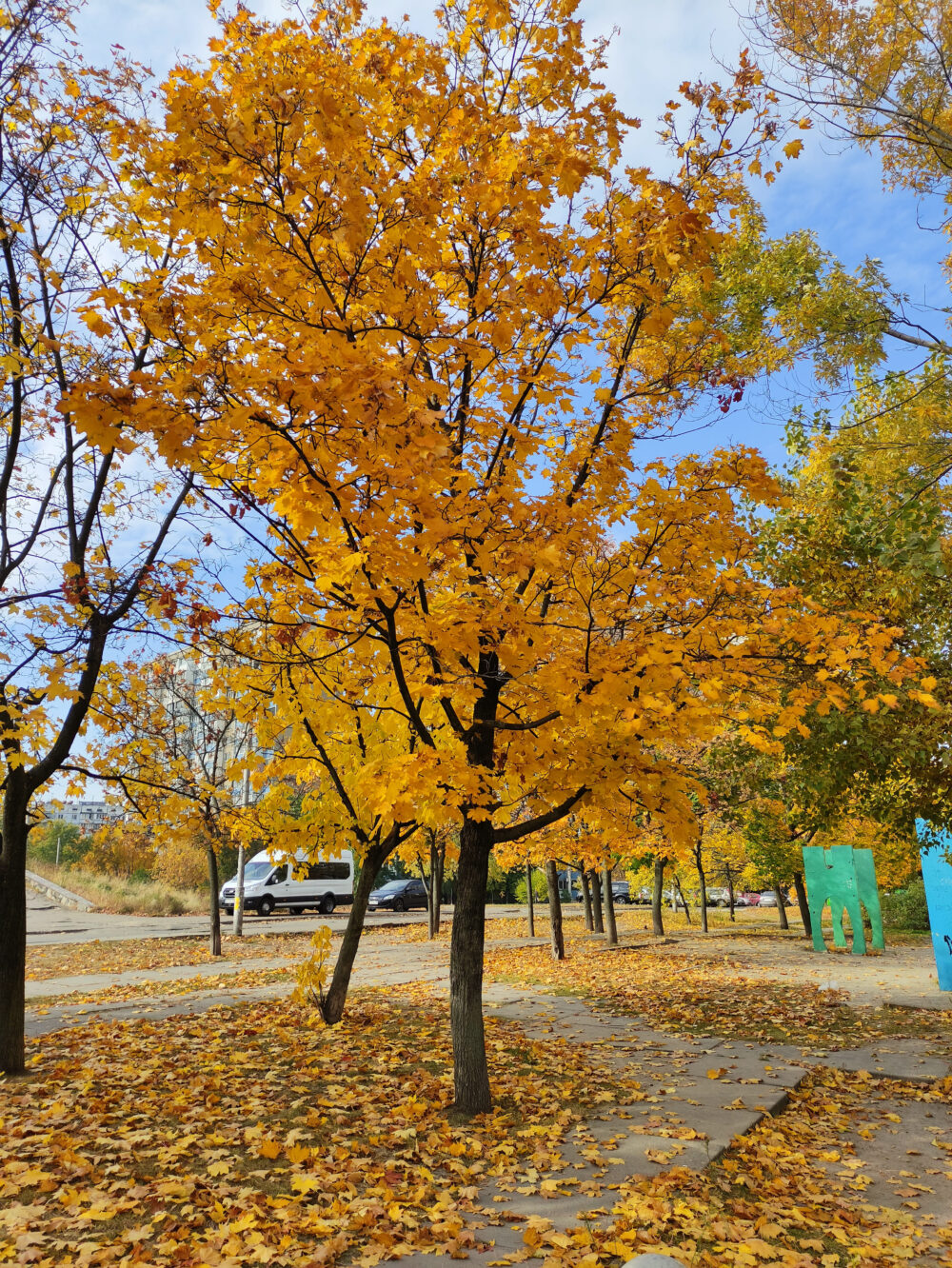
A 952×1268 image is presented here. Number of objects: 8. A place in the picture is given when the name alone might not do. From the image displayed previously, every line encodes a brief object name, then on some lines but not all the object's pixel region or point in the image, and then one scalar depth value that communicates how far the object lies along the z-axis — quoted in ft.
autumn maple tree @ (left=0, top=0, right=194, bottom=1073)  18.86
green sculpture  44.09
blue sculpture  31.22
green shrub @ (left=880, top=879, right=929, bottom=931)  67.10
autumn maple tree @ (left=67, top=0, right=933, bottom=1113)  11.73
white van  85.76
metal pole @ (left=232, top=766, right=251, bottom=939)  60.90
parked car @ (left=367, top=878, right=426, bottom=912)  103.30
